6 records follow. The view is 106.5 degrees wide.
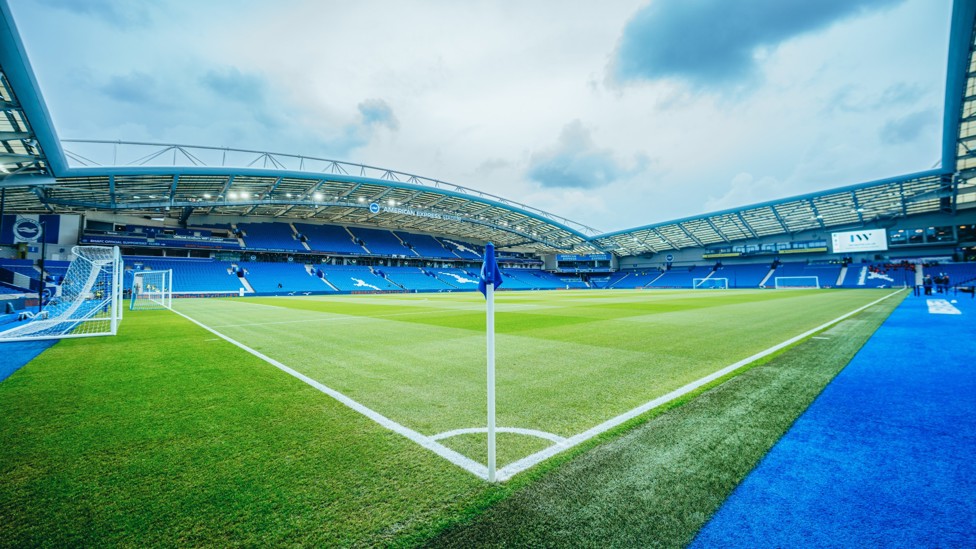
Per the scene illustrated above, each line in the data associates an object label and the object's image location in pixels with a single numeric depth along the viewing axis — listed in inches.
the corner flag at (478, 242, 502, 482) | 96.7
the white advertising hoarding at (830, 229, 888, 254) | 1769.2
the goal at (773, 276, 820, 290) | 2037.4
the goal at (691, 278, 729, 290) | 2330.0
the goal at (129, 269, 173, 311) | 1373.0
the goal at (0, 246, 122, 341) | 395.5
